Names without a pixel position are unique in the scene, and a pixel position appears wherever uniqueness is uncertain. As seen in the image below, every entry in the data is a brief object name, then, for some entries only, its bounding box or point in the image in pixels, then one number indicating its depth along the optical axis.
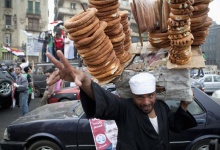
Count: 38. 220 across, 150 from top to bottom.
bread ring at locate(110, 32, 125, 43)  1.81
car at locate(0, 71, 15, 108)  9.39
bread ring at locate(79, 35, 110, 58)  1.65
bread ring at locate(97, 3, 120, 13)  1.73
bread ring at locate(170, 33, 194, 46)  1.68
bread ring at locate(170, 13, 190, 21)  1.65
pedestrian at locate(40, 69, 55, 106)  7.93
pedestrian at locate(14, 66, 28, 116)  7.16
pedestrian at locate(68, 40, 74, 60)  6.26
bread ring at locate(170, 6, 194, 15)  1.64
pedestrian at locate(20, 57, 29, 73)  9.96
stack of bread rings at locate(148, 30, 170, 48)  1.91
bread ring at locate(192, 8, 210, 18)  1.79
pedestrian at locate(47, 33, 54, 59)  7.62
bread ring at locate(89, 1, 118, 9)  1.72
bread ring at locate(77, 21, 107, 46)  1.59
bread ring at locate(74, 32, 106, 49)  1.63
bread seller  1.78
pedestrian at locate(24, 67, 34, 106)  8.16
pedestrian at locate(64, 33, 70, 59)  6.23
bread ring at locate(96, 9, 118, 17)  1.74
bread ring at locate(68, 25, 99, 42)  1.59
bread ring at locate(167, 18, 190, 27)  1.67
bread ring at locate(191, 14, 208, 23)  1.79
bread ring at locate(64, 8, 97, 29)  1.56
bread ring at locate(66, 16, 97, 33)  1.57
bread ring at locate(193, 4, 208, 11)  1.74
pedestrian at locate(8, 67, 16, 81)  12.03
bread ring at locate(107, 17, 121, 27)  1.76
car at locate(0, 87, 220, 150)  4.09
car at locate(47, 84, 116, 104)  8.58
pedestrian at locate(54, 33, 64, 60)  6.64
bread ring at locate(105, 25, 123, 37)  1.81
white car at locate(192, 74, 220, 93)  15.86
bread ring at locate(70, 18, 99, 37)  1.57
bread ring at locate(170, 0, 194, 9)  1.62
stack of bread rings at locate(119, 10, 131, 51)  2.04
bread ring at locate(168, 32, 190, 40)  1.68
